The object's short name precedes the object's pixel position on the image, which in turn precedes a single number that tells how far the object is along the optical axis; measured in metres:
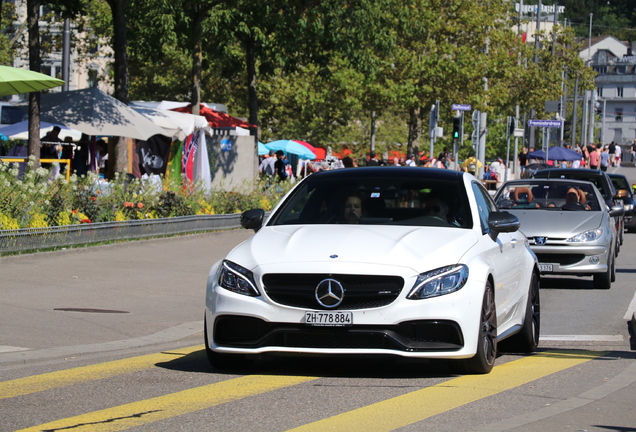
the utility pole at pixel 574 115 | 81.74
